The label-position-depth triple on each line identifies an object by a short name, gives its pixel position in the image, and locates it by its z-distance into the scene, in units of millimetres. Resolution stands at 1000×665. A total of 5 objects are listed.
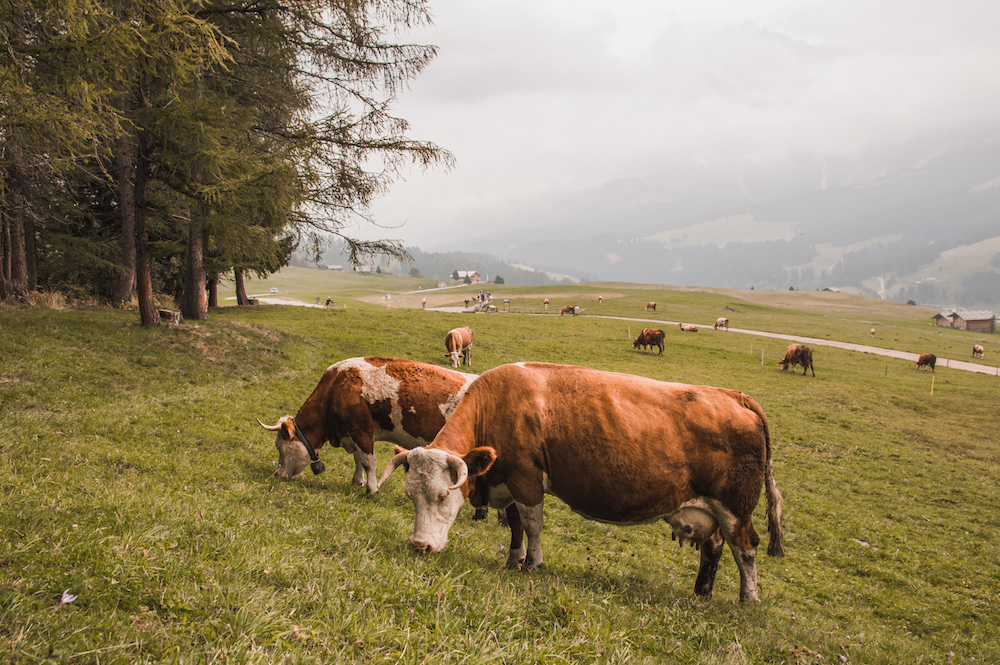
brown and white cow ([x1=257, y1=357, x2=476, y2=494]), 8242
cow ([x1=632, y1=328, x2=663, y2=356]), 35231
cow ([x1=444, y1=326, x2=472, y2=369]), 23750
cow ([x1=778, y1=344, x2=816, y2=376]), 31636
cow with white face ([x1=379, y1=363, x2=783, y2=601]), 5727
